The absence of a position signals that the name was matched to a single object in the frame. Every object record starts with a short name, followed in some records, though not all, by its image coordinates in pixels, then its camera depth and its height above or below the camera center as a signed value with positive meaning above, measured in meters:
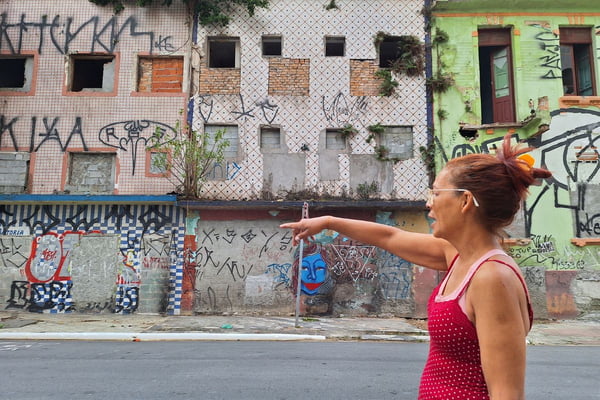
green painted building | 12.77 +4.34
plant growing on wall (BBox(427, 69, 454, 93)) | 13.64 +5.16
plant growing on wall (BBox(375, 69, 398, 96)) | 13.73 +5.18
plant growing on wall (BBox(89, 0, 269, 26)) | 13.86 +7.65
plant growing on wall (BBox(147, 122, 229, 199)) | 12.77 +2.69
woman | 1.29 -0.13
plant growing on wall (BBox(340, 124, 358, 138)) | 13.53 +3.63
